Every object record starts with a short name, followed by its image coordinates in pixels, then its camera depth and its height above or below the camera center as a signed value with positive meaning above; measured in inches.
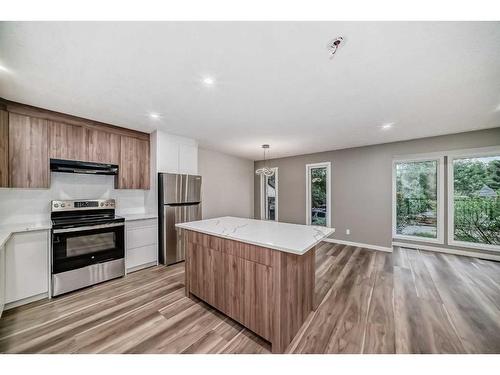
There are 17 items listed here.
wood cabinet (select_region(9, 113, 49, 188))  90.7 +17.3
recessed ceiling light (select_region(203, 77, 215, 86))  72.1 +41.7
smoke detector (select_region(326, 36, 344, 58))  52.6 +41.4
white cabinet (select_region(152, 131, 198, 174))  135.0 +25.3
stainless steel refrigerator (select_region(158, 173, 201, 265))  133.0 -17.7
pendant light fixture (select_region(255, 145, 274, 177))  148.3 +11.7
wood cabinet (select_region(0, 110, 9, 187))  86.8 +17.8
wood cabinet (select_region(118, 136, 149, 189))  127.0 +16.0
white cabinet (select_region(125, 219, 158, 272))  119.8 -38.4
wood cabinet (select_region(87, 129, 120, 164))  114.4 +25.2
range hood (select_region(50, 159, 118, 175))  102.4 +11.4
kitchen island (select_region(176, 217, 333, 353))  60.4 -32.8
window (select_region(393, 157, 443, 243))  158.1 -11.2
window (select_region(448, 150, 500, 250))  140.7 -10.5
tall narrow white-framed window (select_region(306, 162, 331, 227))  202.5 -8.5
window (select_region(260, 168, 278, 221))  247.3 -14.4
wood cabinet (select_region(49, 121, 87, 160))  101.4 +25.5
